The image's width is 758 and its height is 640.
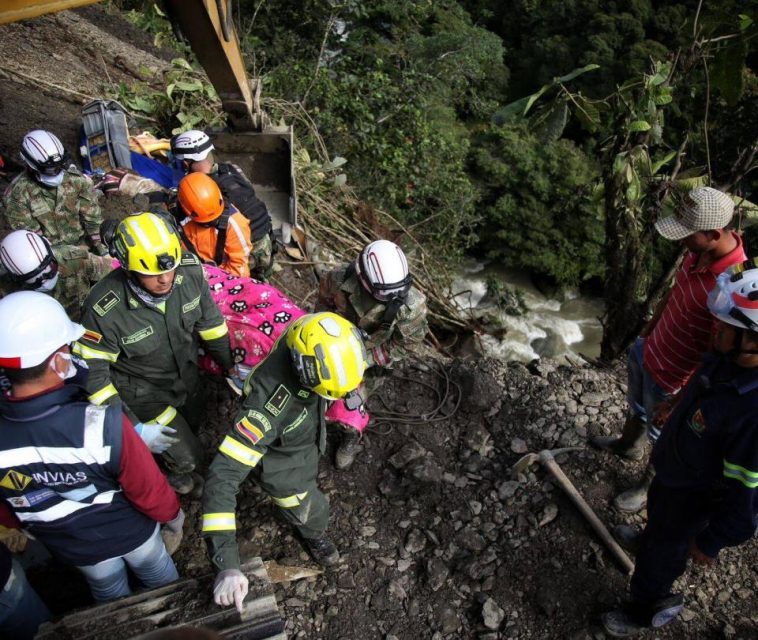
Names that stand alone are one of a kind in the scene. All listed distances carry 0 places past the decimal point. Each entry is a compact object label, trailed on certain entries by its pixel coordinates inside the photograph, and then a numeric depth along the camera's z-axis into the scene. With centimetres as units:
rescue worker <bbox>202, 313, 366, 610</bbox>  220
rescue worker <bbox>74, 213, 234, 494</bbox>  269
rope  397
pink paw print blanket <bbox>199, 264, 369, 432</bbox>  339
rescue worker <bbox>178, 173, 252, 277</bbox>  370
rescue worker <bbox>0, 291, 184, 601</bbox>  183
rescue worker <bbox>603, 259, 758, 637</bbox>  203
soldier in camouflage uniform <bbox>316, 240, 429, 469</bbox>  321
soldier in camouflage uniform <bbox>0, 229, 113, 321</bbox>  341
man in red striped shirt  265
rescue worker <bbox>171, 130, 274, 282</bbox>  427
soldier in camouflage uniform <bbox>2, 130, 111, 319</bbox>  398
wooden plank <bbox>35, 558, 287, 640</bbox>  210
